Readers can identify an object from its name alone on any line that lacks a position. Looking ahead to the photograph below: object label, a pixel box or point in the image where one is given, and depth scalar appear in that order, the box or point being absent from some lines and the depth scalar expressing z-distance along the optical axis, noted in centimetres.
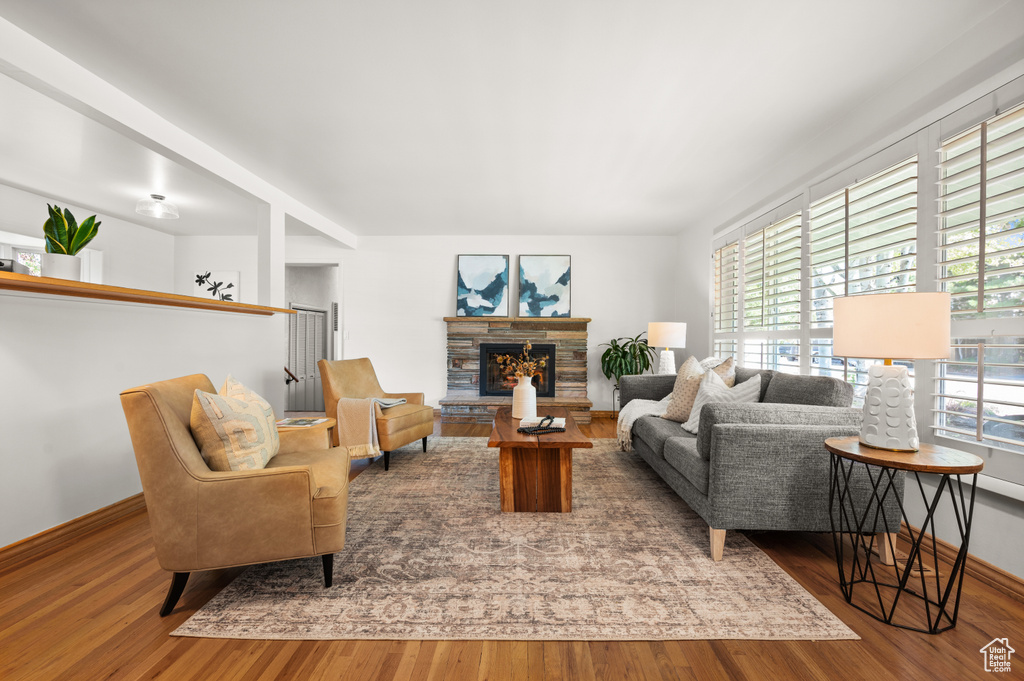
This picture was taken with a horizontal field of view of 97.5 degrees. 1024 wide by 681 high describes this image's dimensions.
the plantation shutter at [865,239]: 252
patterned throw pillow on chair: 182
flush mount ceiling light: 411
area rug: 164
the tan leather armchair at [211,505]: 165
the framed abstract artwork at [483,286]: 638
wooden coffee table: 273
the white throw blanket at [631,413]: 384
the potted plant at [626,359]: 594
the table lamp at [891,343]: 170
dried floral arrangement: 349
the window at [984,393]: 195
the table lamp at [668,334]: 486
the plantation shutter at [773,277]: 361
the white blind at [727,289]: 465
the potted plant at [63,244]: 222
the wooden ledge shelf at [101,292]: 203
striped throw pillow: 305
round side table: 162
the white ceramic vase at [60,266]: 221
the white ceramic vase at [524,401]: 329
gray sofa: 209
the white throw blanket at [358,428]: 357
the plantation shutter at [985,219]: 194
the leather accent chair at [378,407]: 363
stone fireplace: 626
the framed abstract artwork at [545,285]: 636
